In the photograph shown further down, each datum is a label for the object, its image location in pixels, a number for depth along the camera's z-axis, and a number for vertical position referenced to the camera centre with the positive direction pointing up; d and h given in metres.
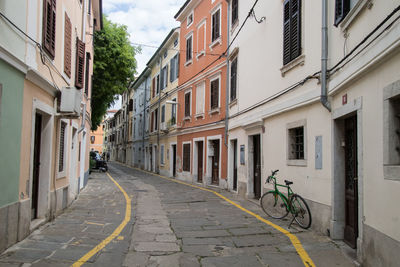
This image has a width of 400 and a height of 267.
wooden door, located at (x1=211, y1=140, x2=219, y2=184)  16.47 -0.53
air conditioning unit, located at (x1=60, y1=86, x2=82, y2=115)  7.92 +1.18
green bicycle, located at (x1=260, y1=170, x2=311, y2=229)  7.30 -1.18
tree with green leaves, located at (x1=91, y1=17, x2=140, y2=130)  20.47 +5.33
